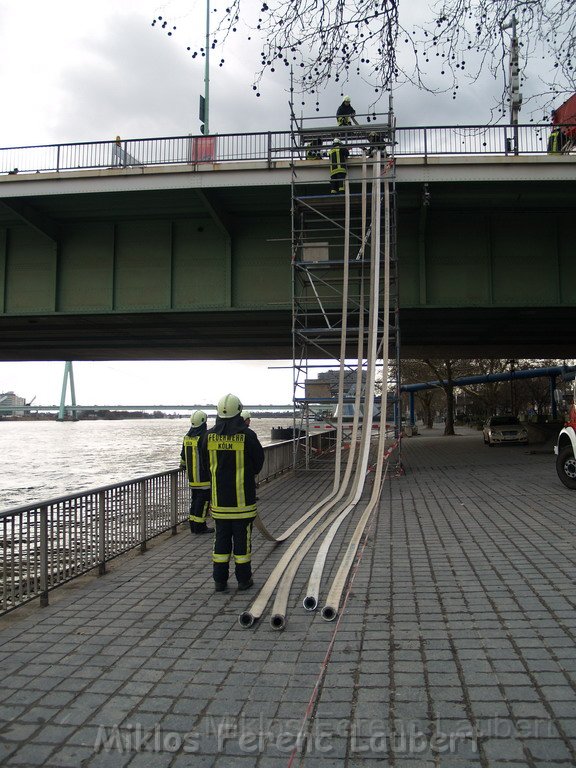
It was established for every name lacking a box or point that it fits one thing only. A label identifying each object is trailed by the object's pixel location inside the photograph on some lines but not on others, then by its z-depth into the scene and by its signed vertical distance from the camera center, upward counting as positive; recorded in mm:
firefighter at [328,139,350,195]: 14008 +5915
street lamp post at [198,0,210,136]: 16344 +8540
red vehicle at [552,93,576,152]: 12305 +6605
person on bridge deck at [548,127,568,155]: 13062 +6067
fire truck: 11930 -562
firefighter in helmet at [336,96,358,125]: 15106 +7651
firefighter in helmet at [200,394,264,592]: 5602 -572
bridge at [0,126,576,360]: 13828 +4669
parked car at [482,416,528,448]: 27297 -396
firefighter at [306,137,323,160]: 15560 +6866
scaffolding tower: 14109 +4362
